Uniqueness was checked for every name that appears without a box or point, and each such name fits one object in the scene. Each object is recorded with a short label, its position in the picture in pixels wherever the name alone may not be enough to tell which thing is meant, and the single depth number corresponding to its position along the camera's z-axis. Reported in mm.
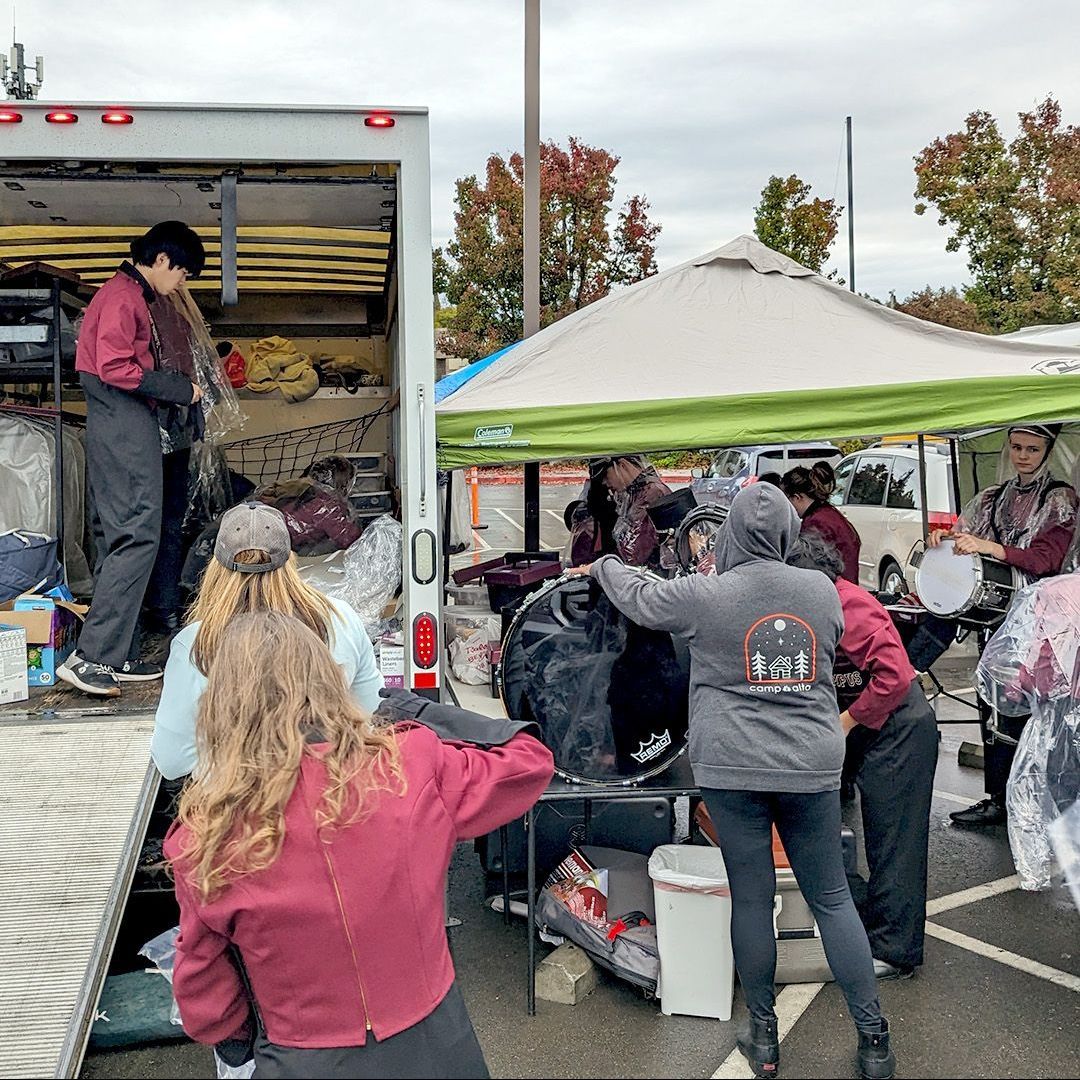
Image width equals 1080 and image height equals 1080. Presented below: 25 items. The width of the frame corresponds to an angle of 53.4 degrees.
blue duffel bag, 4500
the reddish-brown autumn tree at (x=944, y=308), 19931
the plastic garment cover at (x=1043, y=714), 3920
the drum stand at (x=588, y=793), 3707
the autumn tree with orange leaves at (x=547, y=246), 21312
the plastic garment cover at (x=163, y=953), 3477
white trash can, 3652
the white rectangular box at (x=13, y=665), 4055
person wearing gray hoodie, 3219
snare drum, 4918
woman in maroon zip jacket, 1761
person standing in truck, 4148
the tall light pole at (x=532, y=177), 7211
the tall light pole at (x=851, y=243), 23641
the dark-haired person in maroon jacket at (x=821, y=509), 5949
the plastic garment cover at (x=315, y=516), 5574
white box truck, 3098
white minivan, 10469
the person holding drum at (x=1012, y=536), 5016
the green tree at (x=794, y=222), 21641
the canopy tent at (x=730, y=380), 4398
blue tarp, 5806
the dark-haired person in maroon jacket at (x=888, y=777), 3684
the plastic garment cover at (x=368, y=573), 4828
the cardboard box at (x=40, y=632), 4242
